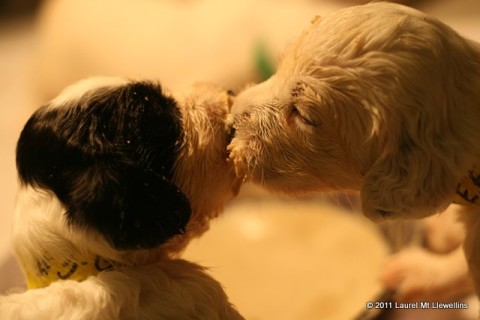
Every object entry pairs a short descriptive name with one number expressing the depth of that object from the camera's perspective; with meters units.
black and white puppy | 0.50
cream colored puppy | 0.50
